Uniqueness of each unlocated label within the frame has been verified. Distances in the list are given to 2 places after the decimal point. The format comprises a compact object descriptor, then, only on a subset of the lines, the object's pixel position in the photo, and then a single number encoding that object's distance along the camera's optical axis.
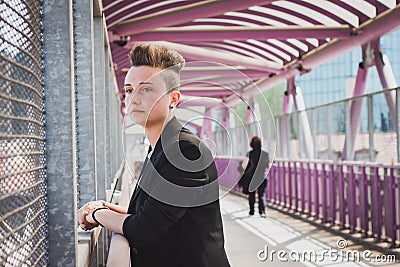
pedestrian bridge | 1.88
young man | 1.71
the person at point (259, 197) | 10.70
